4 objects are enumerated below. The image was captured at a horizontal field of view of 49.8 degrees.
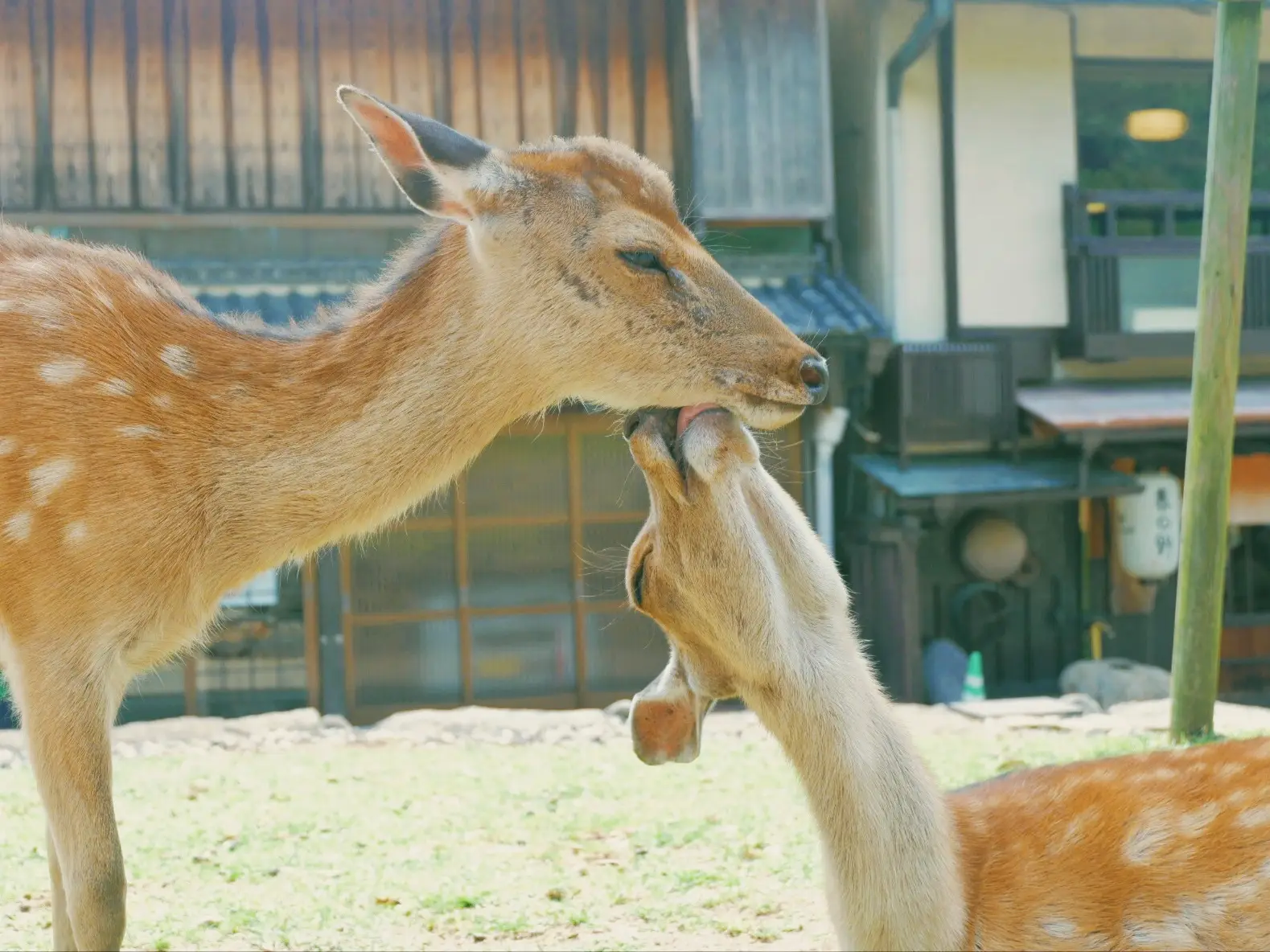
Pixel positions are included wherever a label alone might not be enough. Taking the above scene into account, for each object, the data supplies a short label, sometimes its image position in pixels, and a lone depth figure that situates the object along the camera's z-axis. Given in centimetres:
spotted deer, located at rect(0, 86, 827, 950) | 324
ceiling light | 1168
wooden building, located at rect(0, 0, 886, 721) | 1007
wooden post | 635
